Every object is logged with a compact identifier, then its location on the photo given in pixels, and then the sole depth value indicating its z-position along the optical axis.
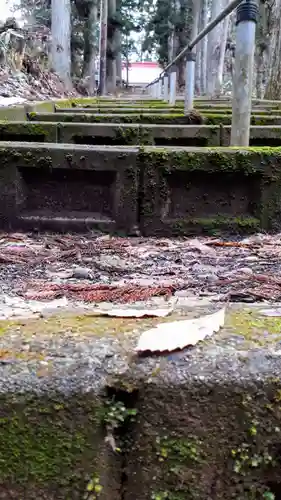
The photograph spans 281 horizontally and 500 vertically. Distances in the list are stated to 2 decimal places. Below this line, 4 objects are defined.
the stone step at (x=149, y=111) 6.21
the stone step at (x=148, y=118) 4.86
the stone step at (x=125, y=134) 3.82
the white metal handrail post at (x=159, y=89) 14.90
